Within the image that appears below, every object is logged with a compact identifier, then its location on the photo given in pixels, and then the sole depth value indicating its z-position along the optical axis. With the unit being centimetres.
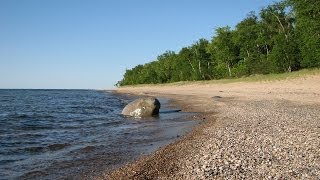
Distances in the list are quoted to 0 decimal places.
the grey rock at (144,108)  2162
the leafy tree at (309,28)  3986
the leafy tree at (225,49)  6774
